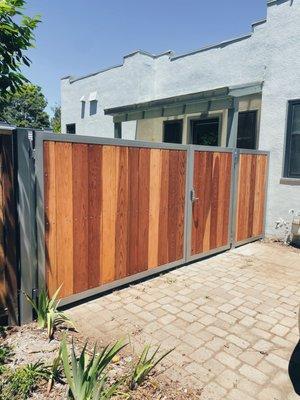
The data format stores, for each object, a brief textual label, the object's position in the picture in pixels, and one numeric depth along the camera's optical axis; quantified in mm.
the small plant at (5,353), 2807
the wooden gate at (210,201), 5801
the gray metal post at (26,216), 3402
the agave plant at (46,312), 3471
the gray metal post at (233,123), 7476
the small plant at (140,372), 2584
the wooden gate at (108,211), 3832
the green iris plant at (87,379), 2293
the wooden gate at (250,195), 6950
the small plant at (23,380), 2402
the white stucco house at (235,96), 7484
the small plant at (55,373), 2551
